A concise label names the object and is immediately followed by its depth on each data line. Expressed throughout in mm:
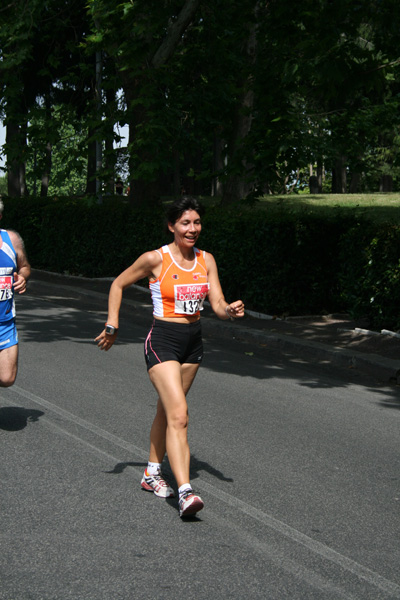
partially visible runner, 6621
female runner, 5094
